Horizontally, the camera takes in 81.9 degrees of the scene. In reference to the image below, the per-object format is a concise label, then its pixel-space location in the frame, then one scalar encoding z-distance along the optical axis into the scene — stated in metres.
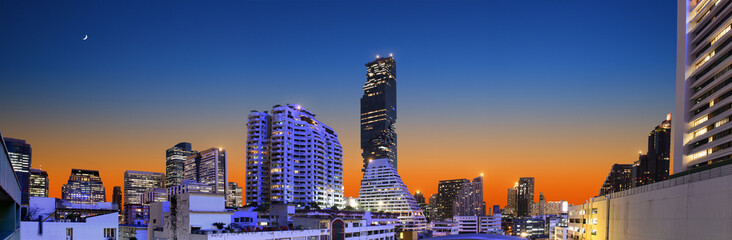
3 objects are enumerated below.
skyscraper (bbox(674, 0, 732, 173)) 41.50
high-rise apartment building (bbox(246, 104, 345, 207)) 126.94
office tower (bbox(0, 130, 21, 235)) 9.45
